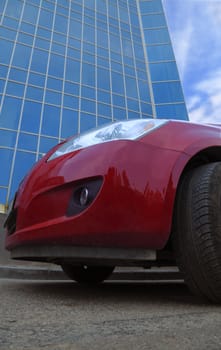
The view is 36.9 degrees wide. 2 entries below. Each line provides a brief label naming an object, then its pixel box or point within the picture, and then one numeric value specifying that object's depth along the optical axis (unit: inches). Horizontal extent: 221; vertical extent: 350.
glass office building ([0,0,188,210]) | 609.6
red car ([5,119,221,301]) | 68.1
